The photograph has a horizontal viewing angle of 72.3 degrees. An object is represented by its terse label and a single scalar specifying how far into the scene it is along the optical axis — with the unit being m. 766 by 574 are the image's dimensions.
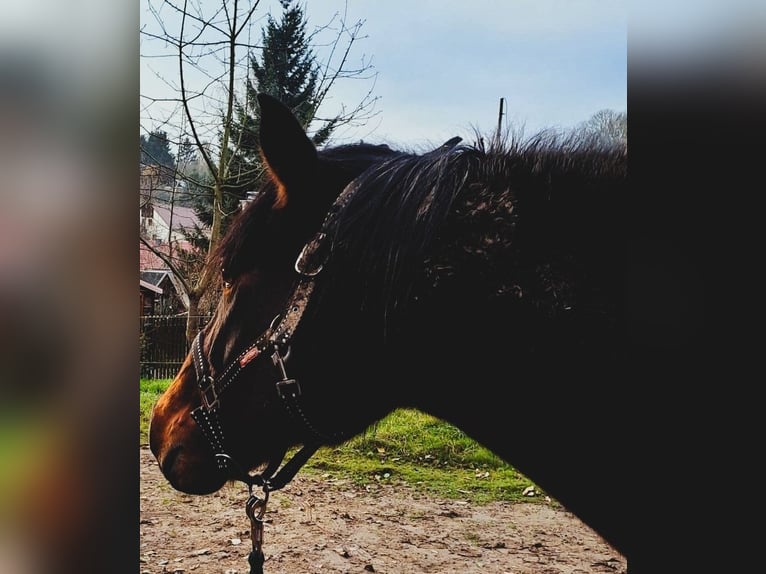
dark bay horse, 0.94
